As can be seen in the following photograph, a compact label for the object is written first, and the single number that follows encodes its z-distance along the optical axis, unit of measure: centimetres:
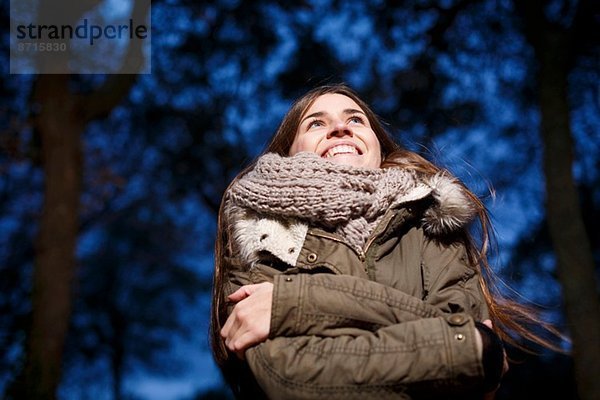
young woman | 150
